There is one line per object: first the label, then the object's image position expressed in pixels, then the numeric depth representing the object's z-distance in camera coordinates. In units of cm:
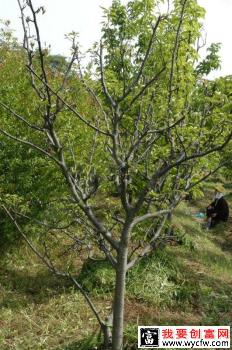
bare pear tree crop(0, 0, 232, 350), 379
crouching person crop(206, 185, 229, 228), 1347
